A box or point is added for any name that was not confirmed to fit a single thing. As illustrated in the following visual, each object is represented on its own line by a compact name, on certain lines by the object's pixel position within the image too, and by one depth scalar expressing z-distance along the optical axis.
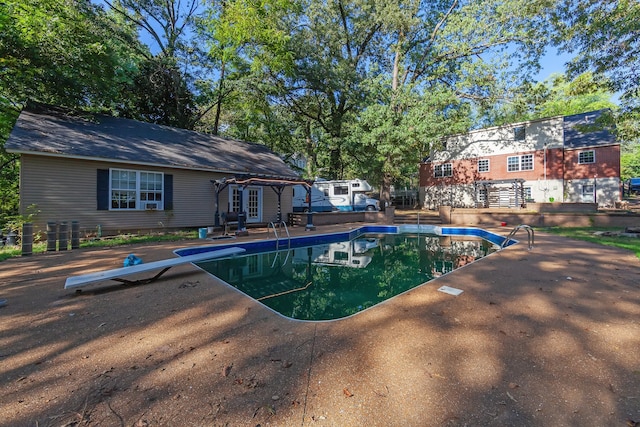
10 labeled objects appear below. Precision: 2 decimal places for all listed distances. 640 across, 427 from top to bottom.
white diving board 4.08
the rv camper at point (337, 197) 18.50
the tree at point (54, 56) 9.31
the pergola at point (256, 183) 10.88
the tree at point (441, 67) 16.88
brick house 19.19
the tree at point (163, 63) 16.80
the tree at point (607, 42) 8.45
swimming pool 5.01
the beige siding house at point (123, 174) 8.74
